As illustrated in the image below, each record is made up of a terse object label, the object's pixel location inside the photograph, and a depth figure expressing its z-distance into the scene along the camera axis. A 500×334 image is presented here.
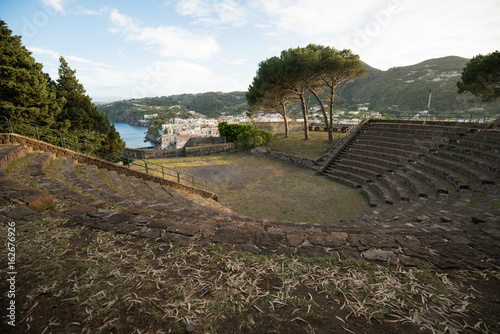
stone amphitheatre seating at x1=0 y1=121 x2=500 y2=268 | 3.08
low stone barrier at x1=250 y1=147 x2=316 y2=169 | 17.42
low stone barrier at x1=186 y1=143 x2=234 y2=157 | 22.53
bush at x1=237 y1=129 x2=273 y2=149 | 23.84
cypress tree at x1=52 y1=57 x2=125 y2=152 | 18.64
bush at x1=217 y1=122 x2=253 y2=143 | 25.06
